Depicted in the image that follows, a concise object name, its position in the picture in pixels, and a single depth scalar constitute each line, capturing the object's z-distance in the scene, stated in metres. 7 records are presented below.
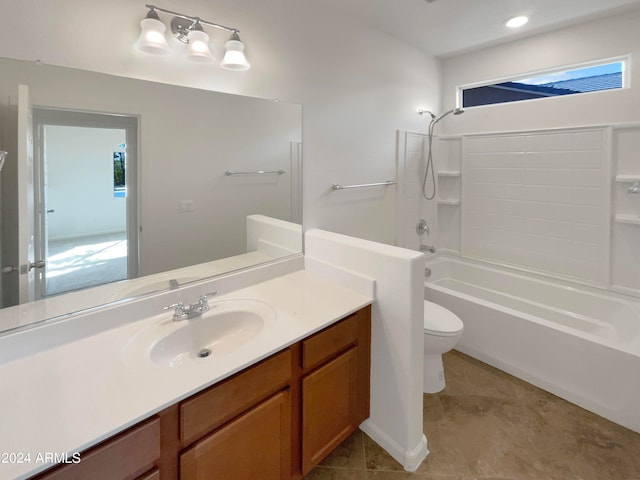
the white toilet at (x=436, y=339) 2.04
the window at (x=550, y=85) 2.48
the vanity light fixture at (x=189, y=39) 1.38
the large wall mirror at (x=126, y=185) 1.21
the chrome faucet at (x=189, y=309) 1.44
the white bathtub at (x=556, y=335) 1.88
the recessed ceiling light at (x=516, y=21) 2.40
